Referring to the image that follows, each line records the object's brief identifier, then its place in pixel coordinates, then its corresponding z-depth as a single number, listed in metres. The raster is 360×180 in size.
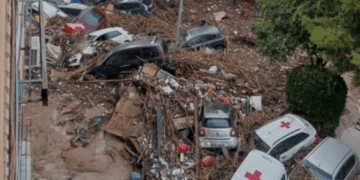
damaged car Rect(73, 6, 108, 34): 19.20
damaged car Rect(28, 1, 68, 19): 19.08
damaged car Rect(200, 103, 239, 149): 12.77
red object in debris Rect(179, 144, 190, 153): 12.61
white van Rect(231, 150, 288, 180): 11.02
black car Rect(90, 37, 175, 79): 15.12
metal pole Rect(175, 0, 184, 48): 16.44
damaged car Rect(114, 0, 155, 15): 21.08
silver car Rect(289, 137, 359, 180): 11.78
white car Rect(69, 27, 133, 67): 17.20
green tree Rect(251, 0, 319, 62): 13.34
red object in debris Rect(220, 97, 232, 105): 14.01
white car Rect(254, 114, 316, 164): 12.37
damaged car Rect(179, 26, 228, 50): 18.23
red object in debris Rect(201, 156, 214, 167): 12.26
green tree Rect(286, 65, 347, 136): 13.53
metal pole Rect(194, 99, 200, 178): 12.23
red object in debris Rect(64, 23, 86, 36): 17.86
